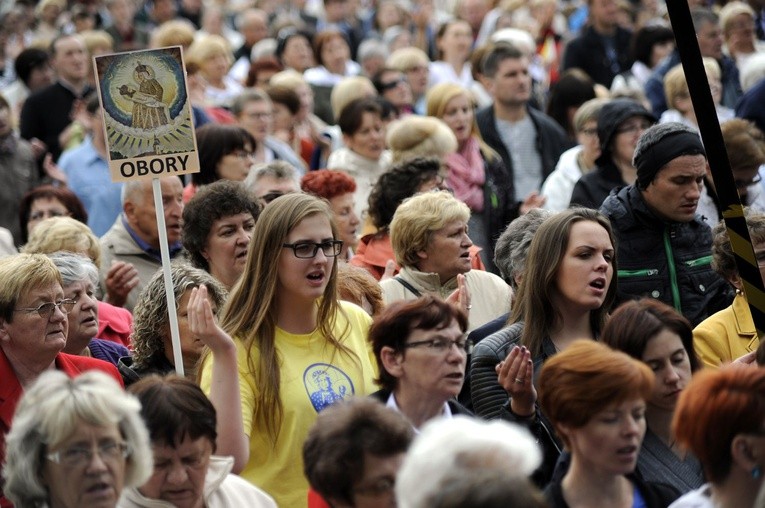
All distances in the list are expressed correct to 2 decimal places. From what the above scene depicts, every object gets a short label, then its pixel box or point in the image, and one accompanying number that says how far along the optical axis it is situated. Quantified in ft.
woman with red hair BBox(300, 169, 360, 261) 60.90
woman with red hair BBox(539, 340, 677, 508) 33.60
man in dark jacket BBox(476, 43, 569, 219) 79.41
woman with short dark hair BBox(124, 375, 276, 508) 33.49
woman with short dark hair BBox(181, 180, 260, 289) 51.93
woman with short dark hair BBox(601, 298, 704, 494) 38.52
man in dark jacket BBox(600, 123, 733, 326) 50.65
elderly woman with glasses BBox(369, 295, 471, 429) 37.50
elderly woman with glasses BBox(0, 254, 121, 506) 42.88
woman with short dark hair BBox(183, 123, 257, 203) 63.87
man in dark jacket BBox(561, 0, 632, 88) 107.34
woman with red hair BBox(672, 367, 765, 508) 30.96
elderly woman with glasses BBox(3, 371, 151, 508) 31.14
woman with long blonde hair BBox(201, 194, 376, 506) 40.42
